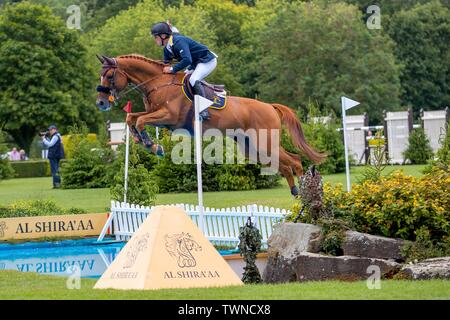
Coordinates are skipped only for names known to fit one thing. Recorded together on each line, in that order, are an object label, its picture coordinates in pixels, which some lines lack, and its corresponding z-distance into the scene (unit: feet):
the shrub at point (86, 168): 92.68
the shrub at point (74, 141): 94.58
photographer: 93.91
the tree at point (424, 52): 234.38
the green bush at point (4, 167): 107.34
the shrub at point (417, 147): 111.24
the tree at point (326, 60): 203.62
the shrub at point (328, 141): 95.30
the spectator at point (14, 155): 175.43
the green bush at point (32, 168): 137.49
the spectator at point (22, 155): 176.96
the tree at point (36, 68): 193.57
